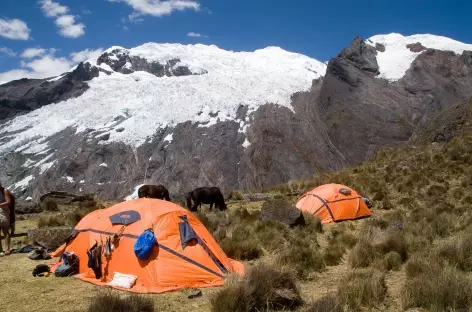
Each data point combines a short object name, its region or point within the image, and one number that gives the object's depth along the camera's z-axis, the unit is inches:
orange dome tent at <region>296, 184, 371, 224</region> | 631.8
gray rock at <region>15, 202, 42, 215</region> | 761.6
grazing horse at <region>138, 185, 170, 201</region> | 684.7
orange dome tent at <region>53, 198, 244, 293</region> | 332.5
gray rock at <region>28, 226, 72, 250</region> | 451.5
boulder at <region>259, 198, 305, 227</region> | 548.7
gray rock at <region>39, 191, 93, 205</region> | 864.9
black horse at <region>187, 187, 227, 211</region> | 716.7
